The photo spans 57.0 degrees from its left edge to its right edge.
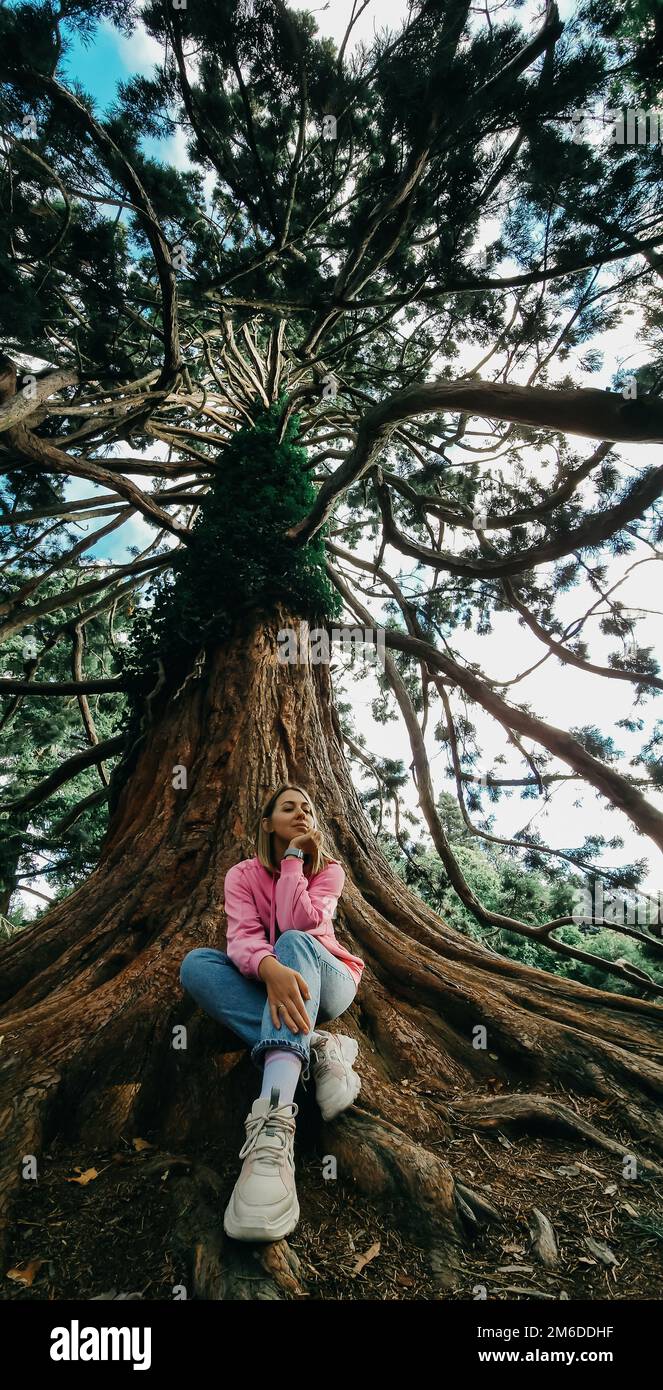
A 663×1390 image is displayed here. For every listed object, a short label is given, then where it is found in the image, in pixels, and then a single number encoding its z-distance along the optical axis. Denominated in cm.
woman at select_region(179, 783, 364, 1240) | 142
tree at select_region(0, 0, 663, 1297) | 193
